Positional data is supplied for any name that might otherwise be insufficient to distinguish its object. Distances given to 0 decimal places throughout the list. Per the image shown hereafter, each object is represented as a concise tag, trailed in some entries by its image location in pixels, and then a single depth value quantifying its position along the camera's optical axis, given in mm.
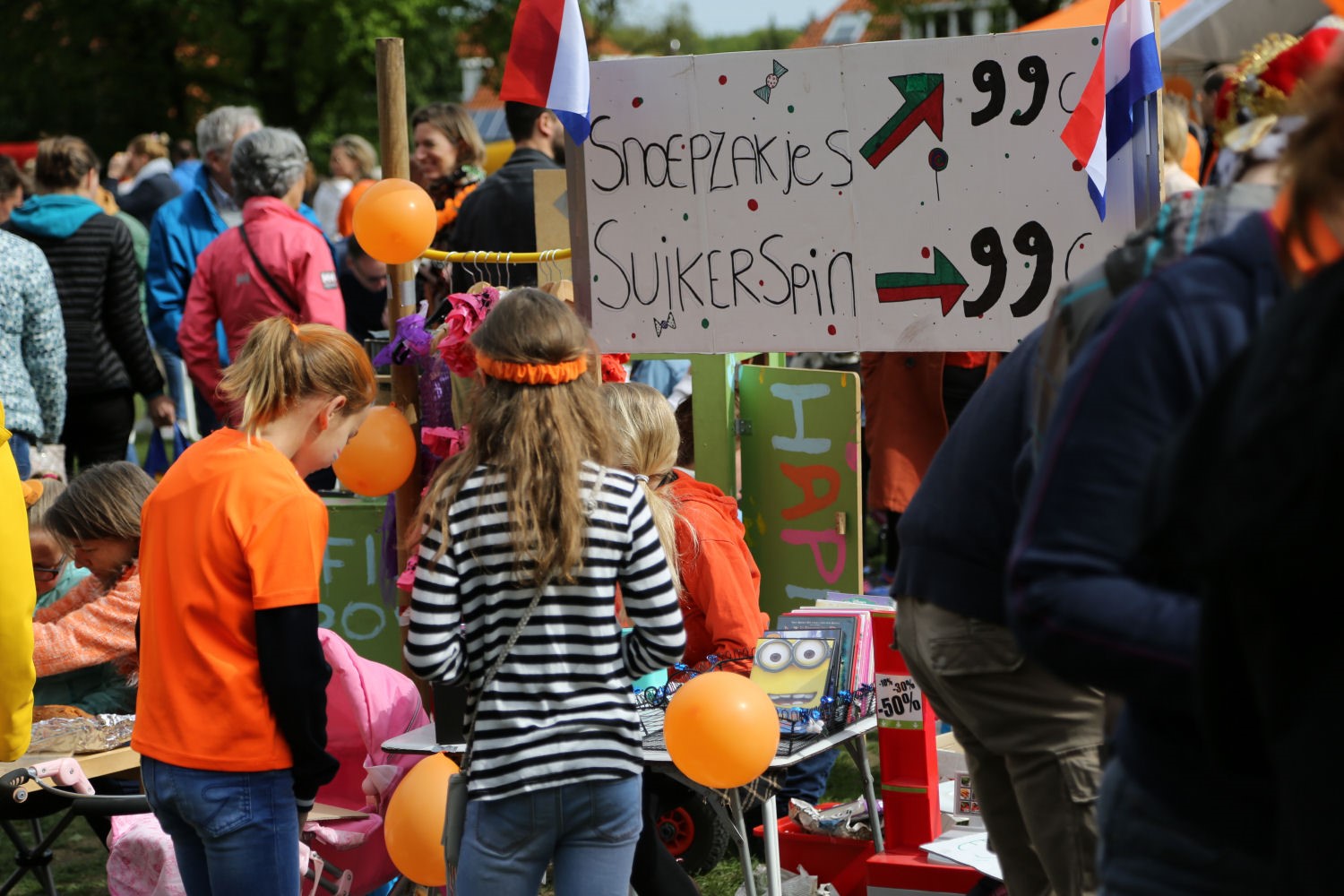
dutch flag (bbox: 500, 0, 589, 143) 7484
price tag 7180
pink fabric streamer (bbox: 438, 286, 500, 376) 7637
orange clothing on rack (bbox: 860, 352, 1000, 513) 12250
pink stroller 7270
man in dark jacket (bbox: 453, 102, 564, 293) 10734
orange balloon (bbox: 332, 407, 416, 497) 7902
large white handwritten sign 7164
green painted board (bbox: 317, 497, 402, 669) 10359
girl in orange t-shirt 5656
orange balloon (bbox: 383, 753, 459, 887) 6508
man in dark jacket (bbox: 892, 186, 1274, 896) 4527
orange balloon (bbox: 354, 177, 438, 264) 7820
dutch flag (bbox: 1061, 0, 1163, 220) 6730
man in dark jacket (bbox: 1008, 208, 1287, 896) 2939
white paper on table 6586
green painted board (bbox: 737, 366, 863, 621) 9789
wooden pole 8000
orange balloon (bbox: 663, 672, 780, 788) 6223
